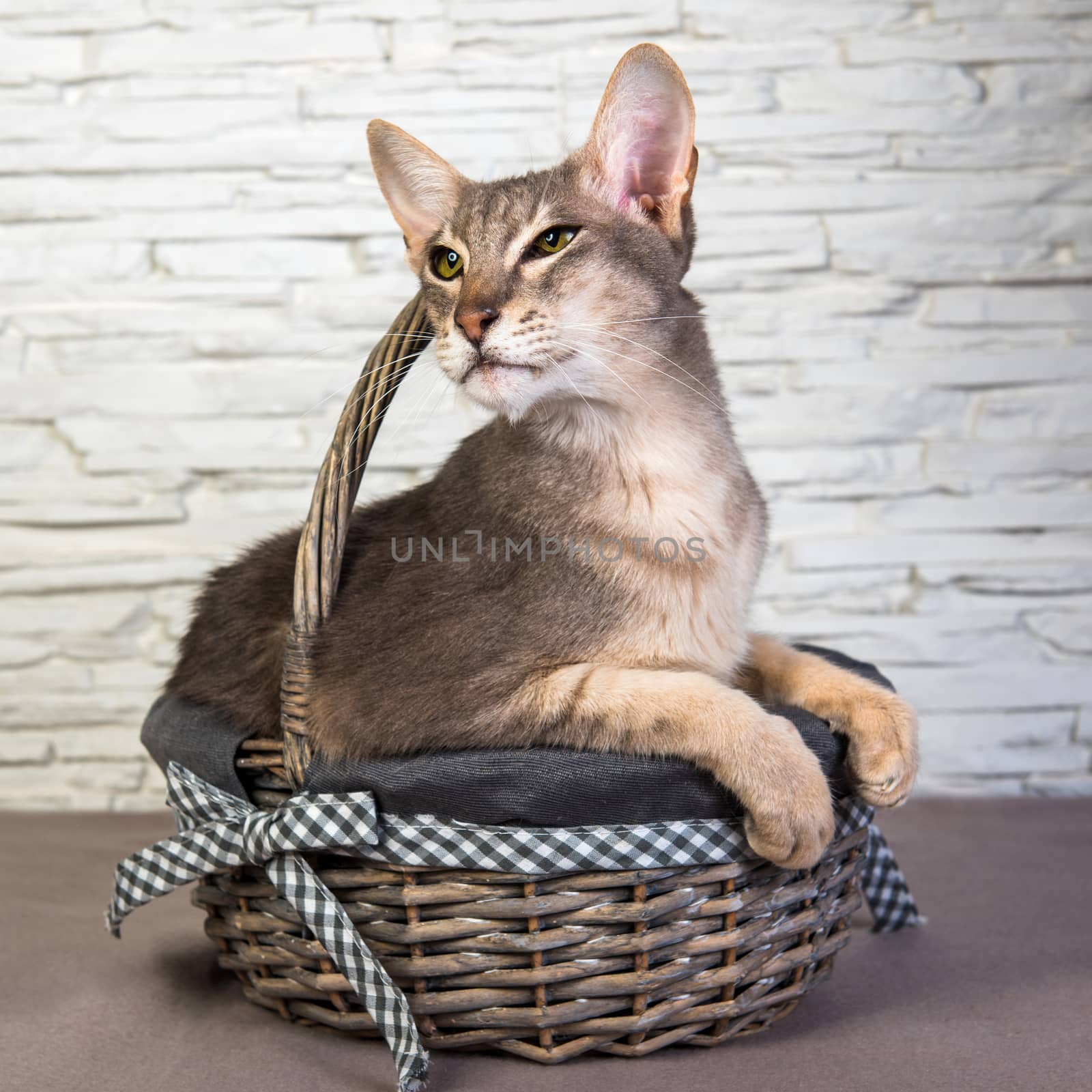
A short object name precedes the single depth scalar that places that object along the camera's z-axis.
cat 0.98
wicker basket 0.96
